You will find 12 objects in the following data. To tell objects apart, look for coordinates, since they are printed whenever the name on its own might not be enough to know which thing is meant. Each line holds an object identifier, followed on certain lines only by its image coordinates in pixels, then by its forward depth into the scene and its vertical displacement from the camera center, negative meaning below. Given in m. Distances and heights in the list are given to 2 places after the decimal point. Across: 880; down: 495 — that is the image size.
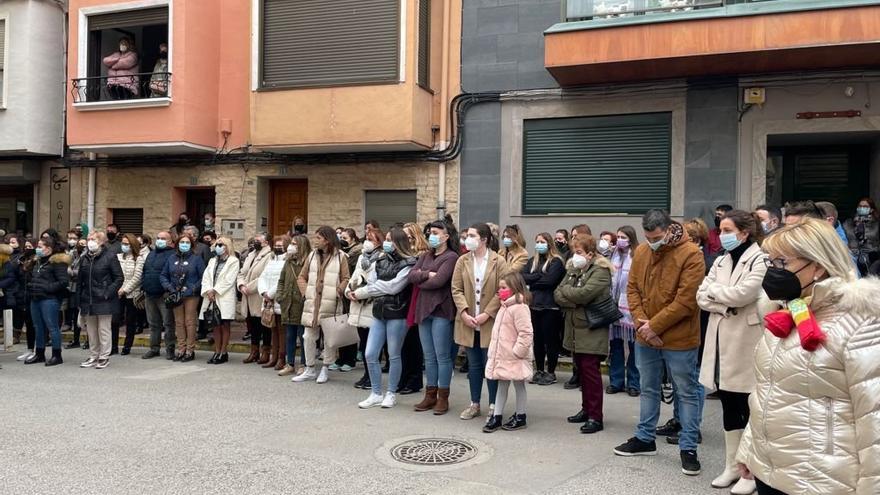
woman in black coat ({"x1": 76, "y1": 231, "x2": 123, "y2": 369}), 9.98 -0.92
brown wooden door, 14.68 +0.66
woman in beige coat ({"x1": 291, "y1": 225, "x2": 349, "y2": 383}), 8.70 -0.63
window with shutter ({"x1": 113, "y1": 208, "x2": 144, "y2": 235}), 15.56 +0.25
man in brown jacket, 5.36 -0.61
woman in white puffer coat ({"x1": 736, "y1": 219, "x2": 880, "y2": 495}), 2.54 -0.50
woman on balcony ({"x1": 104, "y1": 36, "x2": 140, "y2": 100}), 14.43 +3.26
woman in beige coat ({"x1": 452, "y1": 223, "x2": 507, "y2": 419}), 6.81 -0.60
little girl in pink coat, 6.39 -1.00
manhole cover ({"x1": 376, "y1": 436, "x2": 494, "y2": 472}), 5.54 -1.80
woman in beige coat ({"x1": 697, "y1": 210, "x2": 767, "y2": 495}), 4.84 -0.58
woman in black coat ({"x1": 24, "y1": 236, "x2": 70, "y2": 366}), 10.20 -0.81
